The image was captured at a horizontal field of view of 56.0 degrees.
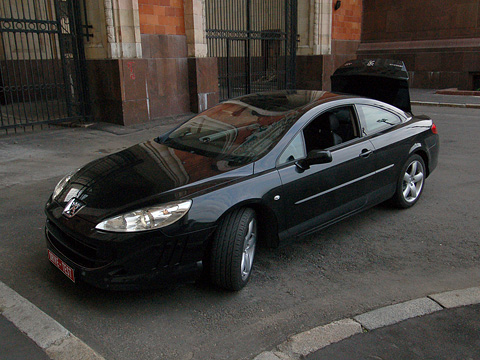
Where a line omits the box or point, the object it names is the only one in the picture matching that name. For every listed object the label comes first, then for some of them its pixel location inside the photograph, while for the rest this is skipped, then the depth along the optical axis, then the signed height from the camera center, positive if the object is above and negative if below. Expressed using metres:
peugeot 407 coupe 3.18 -1.00
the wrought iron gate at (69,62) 9.82 +0.11
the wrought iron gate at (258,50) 13.30 +0.37
